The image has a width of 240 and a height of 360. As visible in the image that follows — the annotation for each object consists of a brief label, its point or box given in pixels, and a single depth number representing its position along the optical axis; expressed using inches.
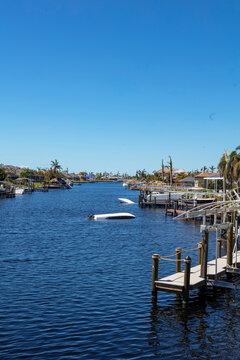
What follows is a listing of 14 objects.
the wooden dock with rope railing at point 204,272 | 834.2
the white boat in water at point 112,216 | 2694.4
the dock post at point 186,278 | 813.2
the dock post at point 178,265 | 956.6
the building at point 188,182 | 5757.9
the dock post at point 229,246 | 1058.1
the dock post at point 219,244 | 1107.3
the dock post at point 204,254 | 903.7
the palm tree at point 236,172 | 2470.6
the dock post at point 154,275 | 856.3
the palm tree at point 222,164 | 3147.1
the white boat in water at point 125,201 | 4429.1
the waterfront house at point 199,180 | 5249.0
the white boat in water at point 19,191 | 6028.5
